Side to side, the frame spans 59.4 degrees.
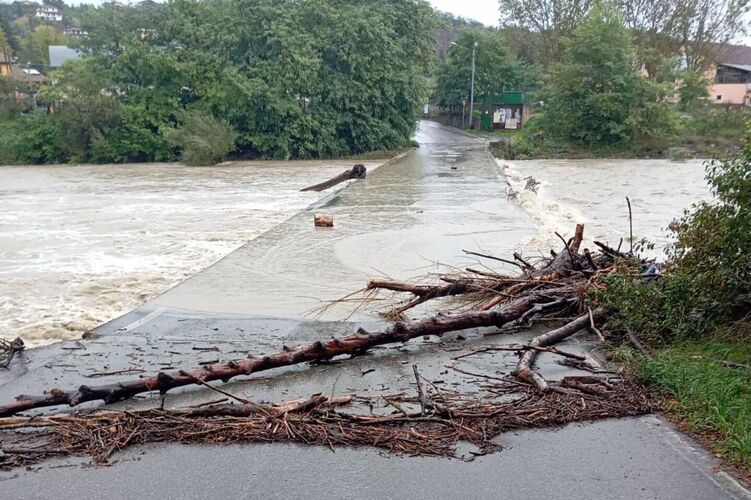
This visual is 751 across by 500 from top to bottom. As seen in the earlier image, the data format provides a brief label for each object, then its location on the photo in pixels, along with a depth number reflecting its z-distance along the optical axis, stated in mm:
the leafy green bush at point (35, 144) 38656
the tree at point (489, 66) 63688
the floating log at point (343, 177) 23980
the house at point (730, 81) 63438
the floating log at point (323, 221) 15500
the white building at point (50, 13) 151275
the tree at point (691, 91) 42594
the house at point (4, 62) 66688
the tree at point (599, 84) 37594
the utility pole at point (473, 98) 61375
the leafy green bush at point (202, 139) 35656
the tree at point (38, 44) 87312
